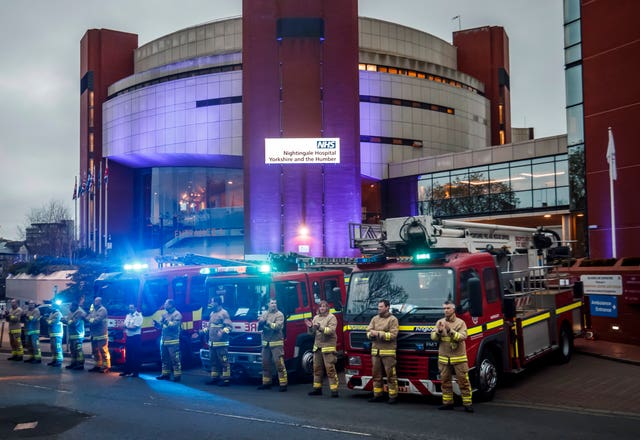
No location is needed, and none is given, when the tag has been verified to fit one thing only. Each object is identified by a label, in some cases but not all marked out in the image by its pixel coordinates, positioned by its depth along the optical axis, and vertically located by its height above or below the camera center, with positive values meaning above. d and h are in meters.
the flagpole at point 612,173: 26.12 +2.87
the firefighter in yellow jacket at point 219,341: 13.30 -2.05
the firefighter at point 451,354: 9.71 -1.73
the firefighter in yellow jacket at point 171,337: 14.05 -2.04
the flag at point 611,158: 26.27 +3.52
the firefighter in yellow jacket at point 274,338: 12.59 -1.88
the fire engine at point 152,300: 15.77 -1.36
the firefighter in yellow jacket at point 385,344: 10.23 -1.66
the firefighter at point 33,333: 18.67 -2.53
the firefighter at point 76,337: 16.98 -2.44
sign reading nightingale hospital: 39.69 +6.08
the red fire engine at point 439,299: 10.31 -0.99
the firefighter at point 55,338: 17.80 -2.57
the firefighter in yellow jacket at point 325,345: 11.69 -1.90
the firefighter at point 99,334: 16.09 -2.26
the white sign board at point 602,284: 16.84 -1.20
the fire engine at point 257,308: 13.41 -1.37
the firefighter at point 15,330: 19.09 -2.54
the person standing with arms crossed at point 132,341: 15.20 -2.33
